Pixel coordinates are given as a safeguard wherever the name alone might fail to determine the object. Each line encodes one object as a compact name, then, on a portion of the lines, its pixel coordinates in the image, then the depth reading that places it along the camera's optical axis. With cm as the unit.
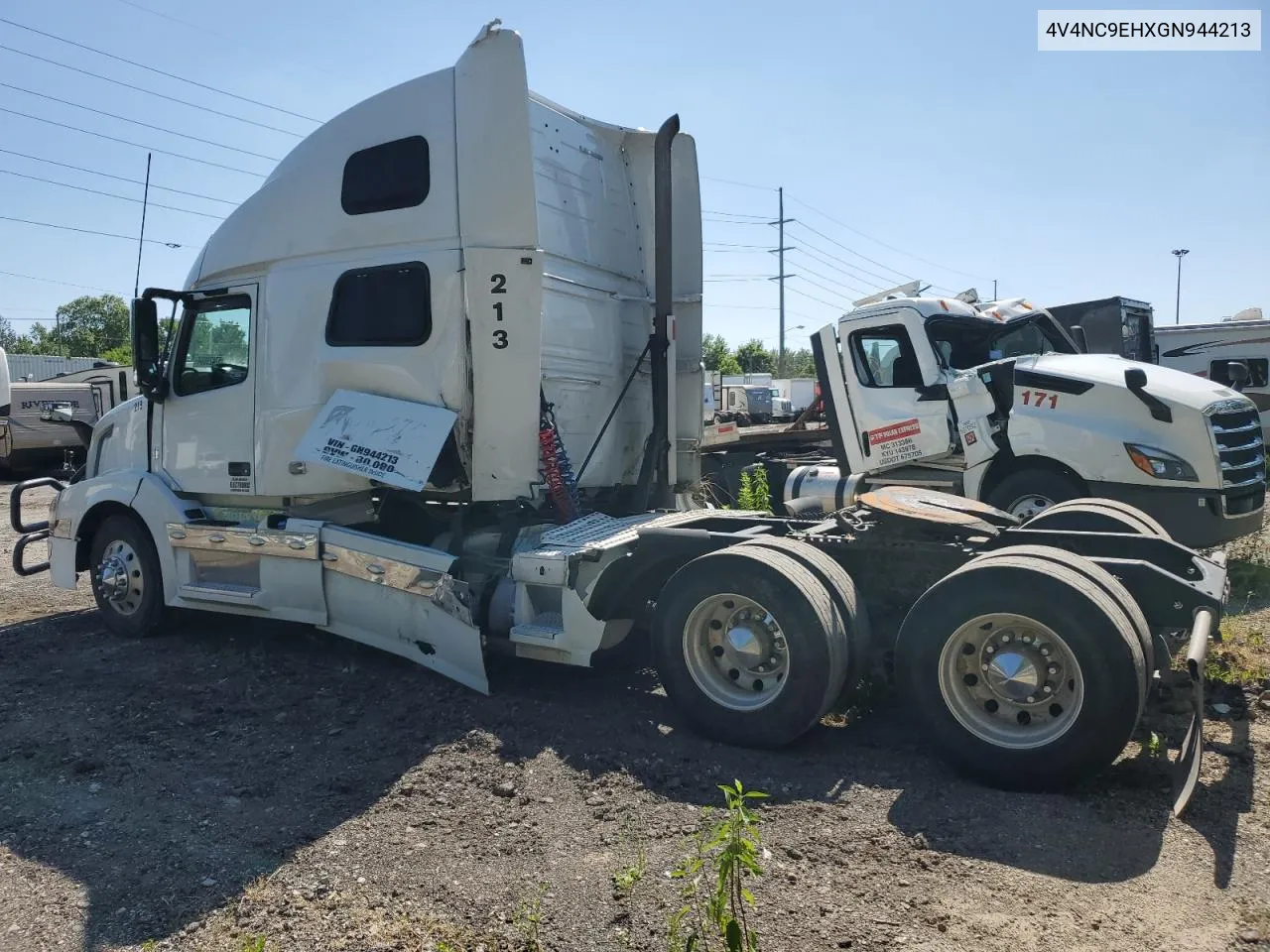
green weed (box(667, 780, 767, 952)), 271
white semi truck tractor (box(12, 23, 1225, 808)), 436
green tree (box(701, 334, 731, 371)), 8072
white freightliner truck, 771
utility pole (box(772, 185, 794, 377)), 6207
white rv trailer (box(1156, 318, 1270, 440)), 1934
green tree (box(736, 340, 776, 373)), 8250
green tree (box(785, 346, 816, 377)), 10177
